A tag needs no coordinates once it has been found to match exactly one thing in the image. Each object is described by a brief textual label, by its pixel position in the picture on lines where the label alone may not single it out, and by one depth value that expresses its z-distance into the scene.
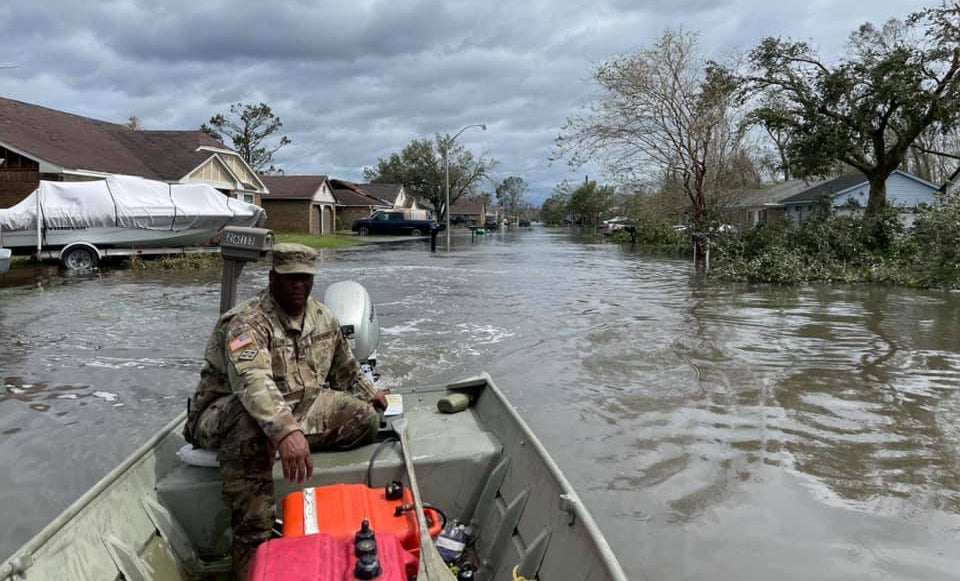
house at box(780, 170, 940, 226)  37.72
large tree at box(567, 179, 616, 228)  103.69
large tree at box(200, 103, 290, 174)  58.94
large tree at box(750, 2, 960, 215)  21.33
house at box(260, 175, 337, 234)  44.91
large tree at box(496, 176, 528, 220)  147.88
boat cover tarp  19.23
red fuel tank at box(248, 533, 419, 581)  2.62
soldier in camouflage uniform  3.31
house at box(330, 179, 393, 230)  60.19
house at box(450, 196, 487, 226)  105.10
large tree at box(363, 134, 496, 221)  81.75
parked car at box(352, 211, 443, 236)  51.41
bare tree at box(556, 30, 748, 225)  27.81
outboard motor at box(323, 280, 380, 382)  6.09
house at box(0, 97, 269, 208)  23.52
